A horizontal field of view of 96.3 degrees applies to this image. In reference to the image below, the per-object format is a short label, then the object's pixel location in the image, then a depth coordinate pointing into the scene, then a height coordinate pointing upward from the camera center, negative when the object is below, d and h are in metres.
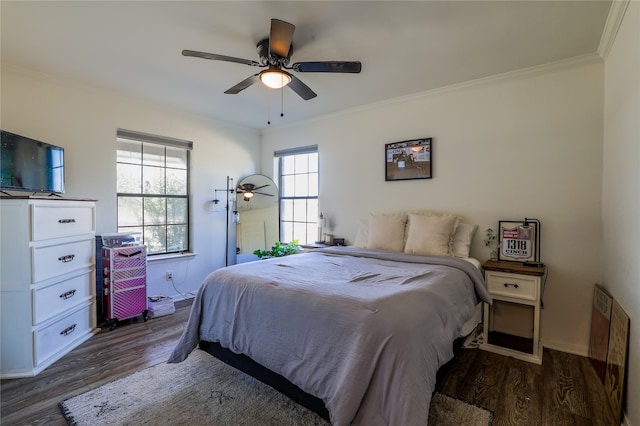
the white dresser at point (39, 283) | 2.09 -0.61
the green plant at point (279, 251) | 3.96 -0.62
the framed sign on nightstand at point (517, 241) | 2.60 -0.30
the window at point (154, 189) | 3.51 +0.22
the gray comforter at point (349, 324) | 1.26 -0.63
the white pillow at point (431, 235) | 2.76 -0.27
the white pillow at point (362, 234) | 3.40 -0.33
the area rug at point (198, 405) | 1.65 -1.23
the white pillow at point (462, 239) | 2.79 -0.31
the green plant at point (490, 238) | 2.81 -0.29
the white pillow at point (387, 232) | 3.06 -0.27
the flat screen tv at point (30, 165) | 2.27 +0.34
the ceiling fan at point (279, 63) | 1.84 +1.05
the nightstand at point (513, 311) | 2.31 -0.97
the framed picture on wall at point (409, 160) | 3.22 +0.56
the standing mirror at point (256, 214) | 4.55 -0.12
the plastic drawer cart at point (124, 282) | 2.94 -0.81
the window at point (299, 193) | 4.38 +0.22
